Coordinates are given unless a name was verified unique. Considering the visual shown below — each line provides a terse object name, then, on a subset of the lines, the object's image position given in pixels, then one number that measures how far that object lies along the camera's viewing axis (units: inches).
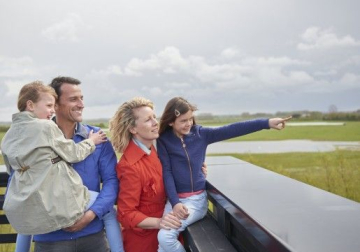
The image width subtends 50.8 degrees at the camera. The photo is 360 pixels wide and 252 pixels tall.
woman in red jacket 94.5
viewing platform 52.0
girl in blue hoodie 99.8
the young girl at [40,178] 84.3
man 92.4
